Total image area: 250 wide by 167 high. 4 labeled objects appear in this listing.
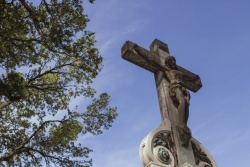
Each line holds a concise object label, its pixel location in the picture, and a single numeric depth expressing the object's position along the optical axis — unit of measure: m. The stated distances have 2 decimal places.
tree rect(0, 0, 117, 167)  6.02
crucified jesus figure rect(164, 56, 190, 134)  6.10
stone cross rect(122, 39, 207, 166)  5.69
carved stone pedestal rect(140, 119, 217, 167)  5.00
